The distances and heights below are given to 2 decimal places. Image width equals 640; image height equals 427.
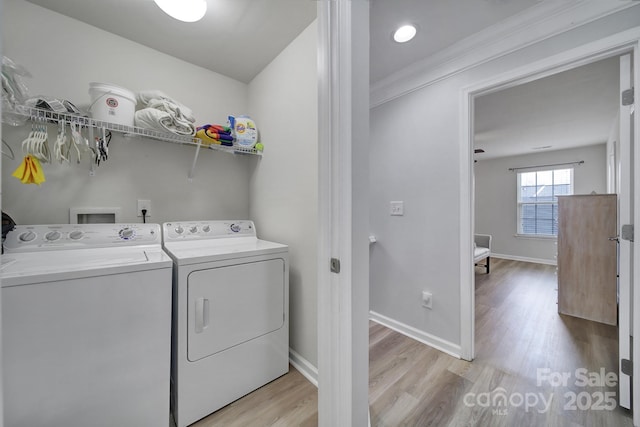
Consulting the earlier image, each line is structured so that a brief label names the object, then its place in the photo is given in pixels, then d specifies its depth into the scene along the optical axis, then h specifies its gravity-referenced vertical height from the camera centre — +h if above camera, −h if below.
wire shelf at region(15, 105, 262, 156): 1.28 +0.52
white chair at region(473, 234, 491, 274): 3.76 -0.56
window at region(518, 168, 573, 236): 4.93 +0.36
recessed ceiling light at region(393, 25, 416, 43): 1.64 +1.23
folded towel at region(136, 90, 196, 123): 1.61 +0.76
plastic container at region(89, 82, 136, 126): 1.44 +0.65
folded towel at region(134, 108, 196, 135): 1.53 +0.59
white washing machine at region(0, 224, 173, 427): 0.94 -0.50
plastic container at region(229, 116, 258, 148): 1.89 +0.64
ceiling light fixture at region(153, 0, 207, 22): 1.32 +1.12
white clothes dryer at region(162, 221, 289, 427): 1.27 -0.59
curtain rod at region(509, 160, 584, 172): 4.65 +0.99
